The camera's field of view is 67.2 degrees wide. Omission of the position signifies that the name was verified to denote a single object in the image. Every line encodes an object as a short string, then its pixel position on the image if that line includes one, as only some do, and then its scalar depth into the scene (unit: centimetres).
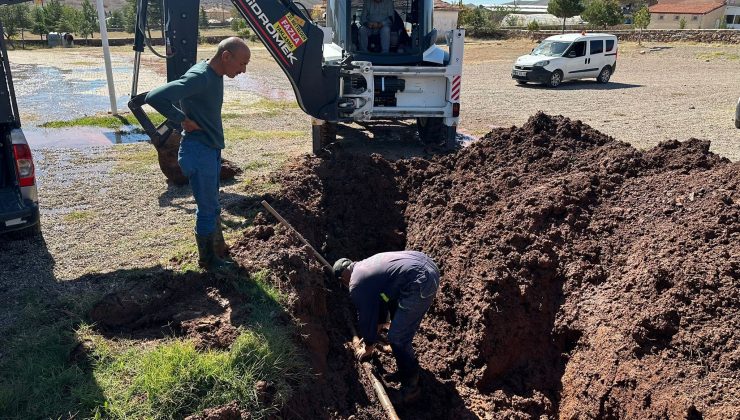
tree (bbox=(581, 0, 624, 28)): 3716
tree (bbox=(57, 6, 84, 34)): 5072
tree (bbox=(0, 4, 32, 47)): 4572
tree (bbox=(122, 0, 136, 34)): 5610
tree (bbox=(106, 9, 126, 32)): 6091
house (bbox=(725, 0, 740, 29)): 5856
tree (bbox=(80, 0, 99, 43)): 4853
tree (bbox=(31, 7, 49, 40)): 4925
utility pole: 1352
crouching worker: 407
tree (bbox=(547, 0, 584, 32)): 3906
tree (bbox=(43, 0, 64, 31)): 5088
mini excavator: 716
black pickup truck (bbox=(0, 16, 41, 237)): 515
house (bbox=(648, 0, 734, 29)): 5500
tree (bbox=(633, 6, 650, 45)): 3338
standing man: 442
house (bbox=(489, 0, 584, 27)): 5251
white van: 1948
